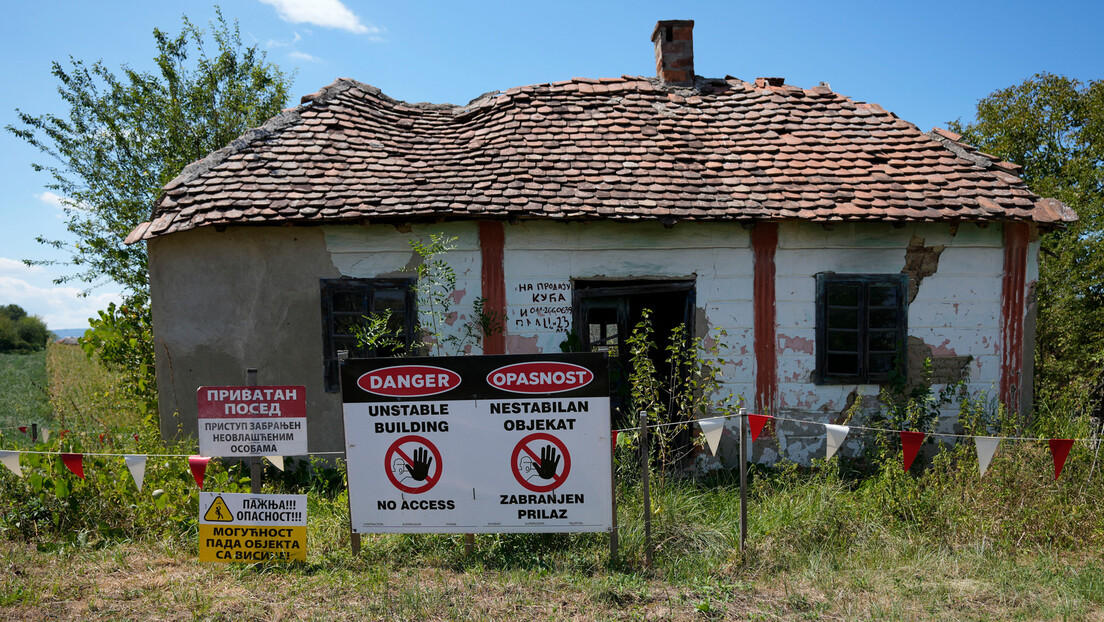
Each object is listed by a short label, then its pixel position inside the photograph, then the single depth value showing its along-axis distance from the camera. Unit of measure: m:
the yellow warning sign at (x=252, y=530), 4.37
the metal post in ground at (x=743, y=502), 4.31
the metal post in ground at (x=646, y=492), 4.26
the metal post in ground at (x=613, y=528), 4.27
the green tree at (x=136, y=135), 11.42
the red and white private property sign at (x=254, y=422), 4.50
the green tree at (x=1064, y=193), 10.60
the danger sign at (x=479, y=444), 4.32
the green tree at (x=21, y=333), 44.69
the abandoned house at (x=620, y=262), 6.82
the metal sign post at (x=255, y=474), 4.49
